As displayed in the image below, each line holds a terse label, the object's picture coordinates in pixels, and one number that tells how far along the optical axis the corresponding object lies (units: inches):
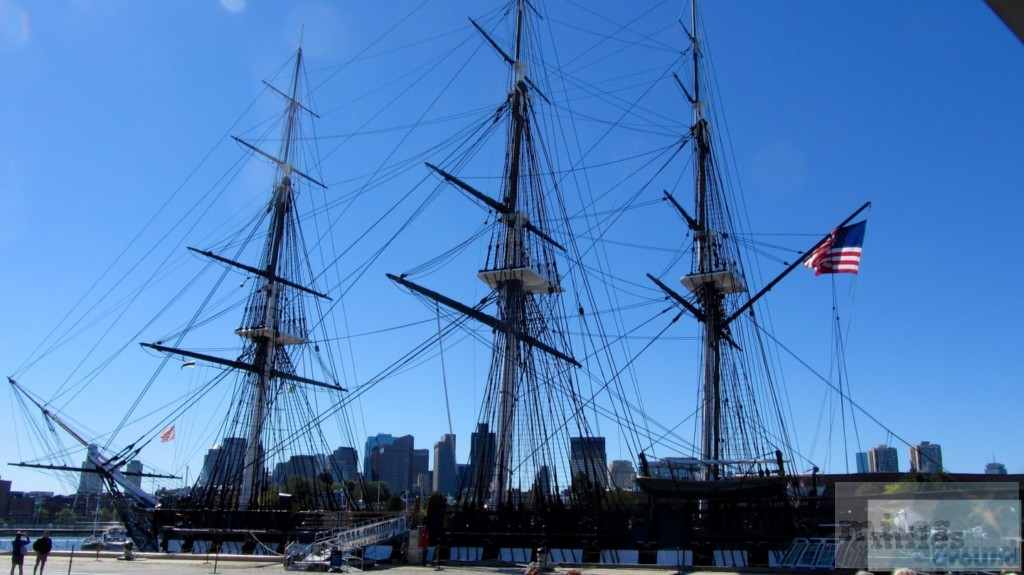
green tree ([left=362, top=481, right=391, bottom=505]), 3733.3
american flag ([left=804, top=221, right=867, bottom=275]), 1226.6
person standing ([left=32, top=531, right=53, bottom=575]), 774.5
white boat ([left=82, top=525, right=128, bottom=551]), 1702.0
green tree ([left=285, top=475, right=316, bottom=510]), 1774.9
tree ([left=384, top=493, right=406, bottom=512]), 2751.0
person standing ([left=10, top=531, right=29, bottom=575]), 762.2
